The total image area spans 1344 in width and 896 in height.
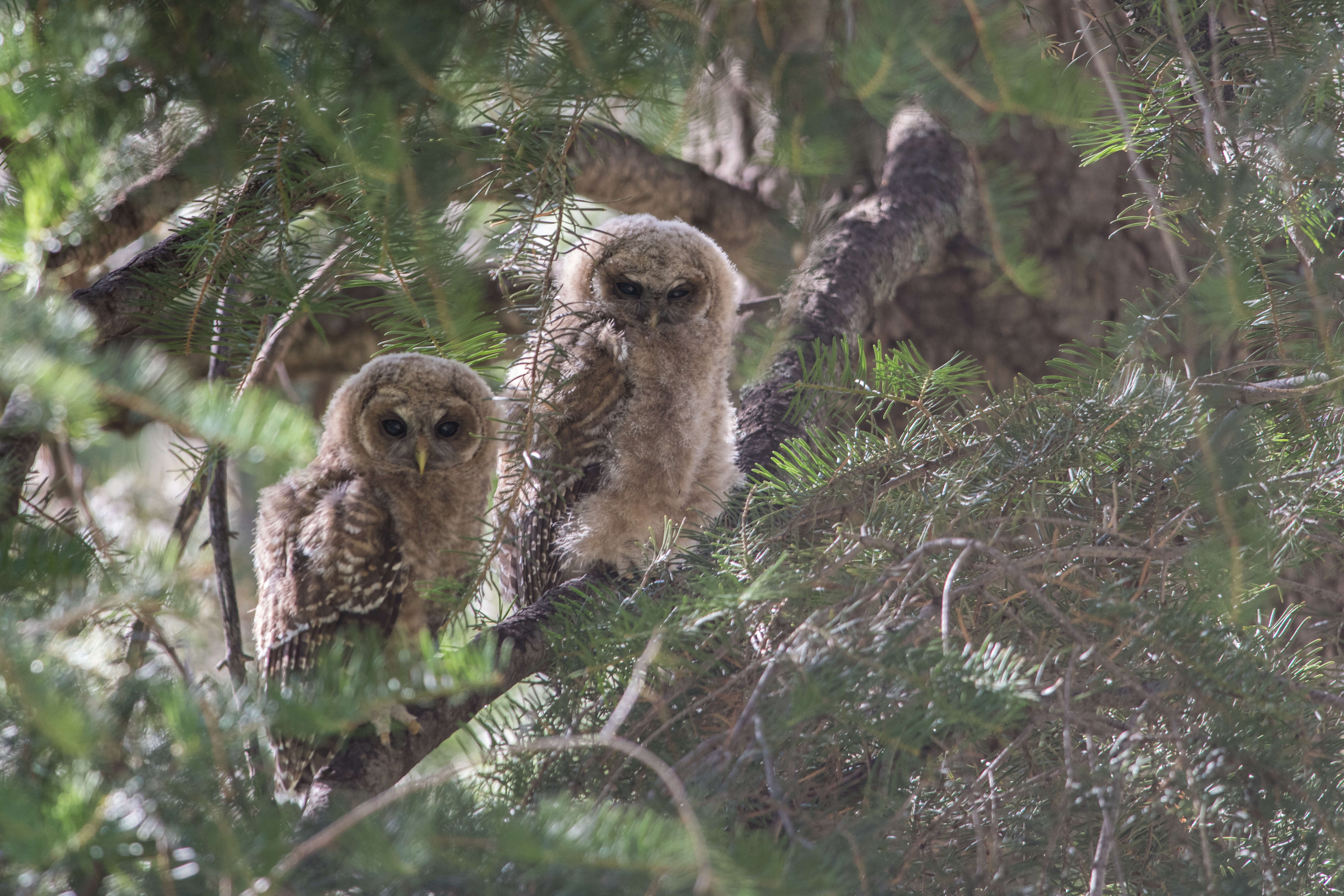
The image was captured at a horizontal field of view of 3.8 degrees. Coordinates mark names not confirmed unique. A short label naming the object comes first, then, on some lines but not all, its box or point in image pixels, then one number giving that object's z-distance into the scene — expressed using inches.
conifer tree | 320.3
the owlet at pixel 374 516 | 496.9
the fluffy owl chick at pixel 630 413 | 497.7
